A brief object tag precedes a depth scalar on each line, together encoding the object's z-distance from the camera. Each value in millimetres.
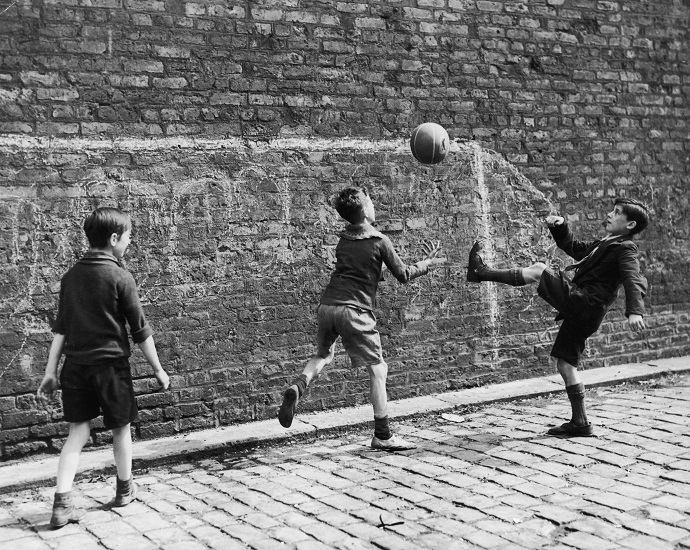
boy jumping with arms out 5273
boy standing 4160
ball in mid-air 6031
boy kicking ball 5336
